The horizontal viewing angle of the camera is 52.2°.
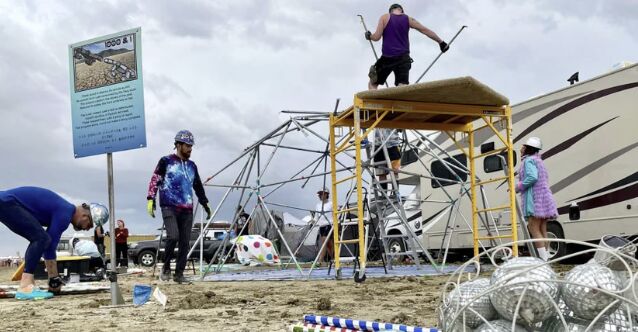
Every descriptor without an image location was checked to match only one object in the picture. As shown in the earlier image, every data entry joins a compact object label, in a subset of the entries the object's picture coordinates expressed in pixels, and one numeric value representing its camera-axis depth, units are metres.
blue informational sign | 5.09
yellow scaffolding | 6.25
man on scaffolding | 7.16
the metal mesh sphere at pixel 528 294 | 1.86
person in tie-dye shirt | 7.21
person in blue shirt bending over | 5.84
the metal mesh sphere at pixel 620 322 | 1.85
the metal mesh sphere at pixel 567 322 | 1.87
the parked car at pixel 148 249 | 18.38
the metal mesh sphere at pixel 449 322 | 2.03
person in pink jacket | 7.29
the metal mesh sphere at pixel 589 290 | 1.86
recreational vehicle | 8.65
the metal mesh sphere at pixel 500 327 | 1.92
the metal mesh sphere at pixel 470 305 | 2.01
